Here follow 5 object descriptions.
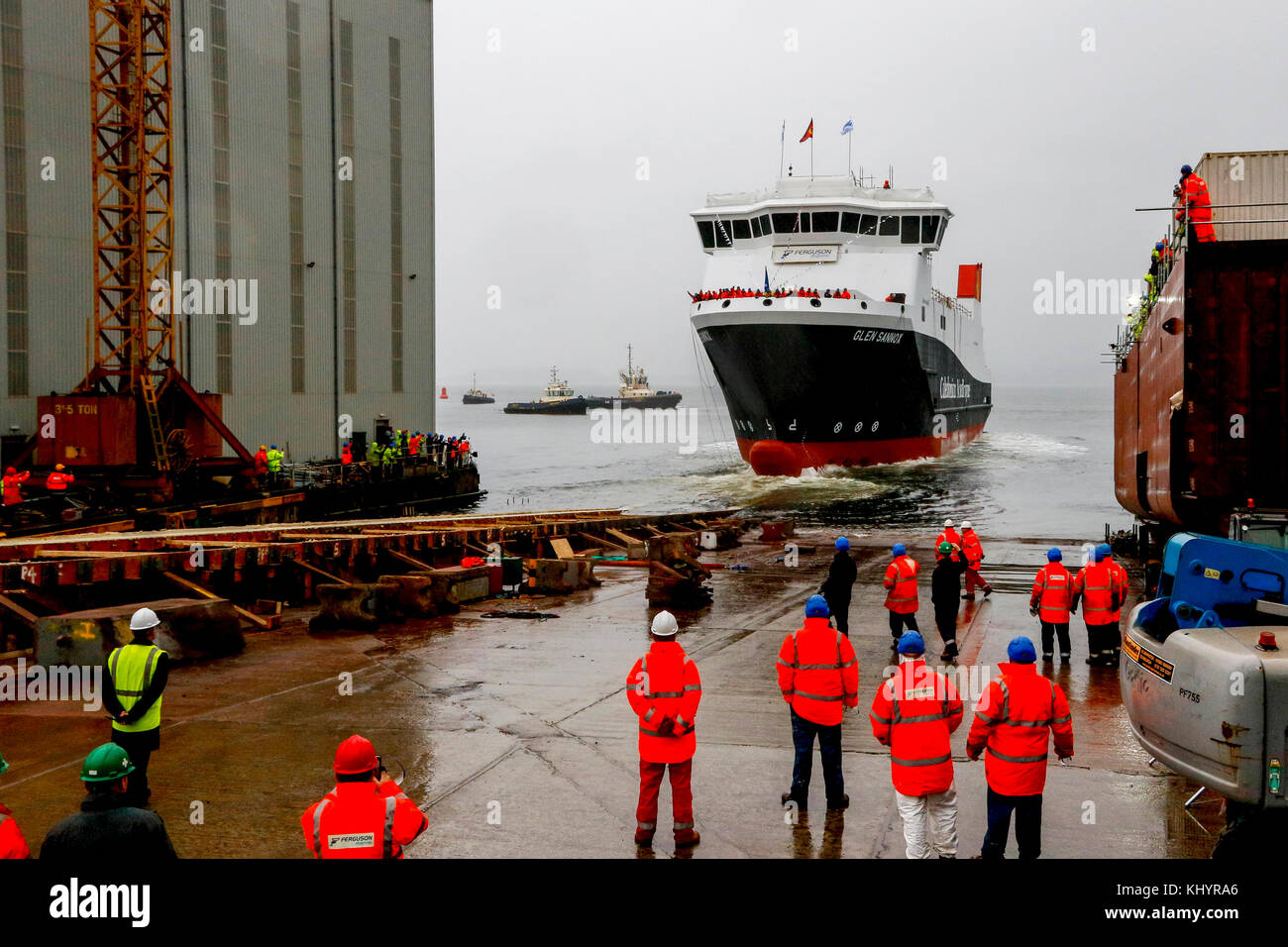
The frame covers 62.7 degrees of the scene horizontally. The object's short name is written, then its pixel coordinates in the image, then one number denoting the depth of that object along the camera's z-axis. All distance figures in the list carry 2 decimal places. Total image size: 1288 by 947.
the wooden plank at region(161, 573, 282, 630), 13.64
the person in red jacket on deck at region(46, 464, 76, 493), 23.66
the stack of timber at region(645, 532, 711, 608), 15.71
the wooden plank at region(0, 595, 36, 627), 11.93
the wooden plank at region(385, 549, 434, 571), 17.22
